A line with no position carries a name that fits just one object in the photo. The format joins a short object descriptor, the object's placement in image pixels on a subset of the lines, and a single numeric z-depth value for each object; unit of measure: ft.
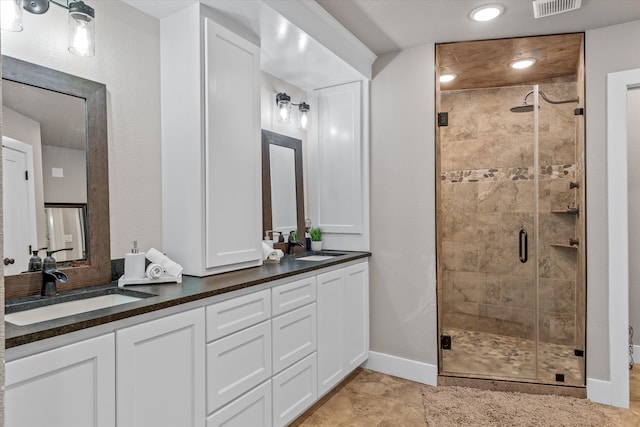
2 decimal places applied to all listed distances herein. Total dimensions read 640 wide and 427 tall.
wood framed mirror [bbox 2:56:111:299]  5.82
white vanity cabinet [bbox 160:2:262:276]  6.73
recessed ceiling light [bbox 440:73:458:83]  11.47
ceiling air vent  7.42
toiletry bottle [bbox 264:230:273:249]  8.99
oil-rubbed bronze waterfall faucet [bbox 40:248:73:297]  5.38
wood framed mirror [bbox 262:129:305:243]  9.74
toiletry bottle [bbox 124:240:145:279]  6.10
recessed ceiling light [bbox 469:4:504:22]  7.84
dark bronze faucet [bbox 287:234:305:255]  10.26
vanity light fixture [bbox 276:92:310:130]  10.02
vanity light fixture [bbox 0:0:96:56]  5.39
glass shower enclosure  10.34
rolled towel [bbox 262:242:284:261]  8.66
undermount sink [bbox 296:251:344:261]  9.54
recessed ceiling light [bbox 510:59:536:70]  10.37
